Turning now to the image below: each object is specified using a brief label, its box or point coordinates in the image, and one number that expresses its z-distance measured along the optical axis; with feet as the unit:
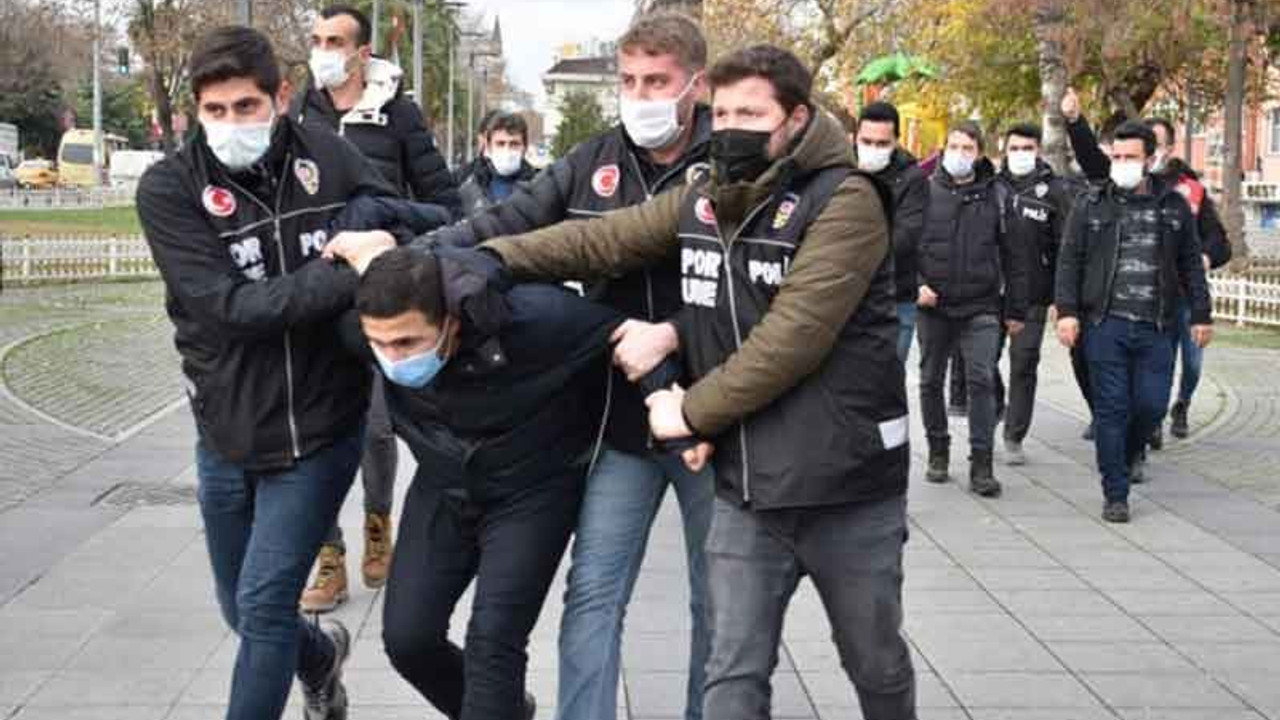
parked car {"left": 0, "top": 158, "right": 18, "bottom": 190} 212.68
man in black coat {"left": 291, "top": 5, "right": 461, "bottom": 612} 20.68
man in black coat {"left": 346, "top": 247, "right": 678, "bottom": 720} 12.46
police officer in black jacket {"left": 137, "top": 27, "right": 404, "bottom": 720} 13.93
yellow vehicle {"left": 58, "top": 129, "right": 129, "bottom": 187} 250.16
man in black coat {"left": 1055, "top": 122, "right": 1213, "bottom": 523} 27.99
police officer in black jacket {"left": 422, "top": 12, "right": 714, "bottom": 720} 13.89
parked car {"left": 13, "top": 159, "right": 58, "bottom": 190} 238.07
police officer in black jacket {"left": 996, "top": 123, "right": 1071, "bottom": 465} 32.04
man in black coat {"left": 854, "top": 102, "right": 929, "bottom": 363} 28.66
